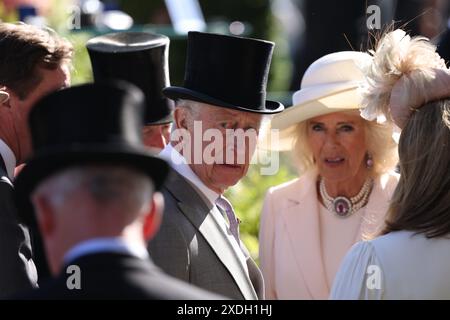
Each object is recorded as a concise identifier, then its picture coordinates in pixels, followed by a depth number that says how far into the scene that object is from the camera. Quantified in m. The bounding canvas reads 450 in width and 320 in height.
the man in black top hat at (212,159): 7.71
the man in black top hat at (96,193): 4.64
